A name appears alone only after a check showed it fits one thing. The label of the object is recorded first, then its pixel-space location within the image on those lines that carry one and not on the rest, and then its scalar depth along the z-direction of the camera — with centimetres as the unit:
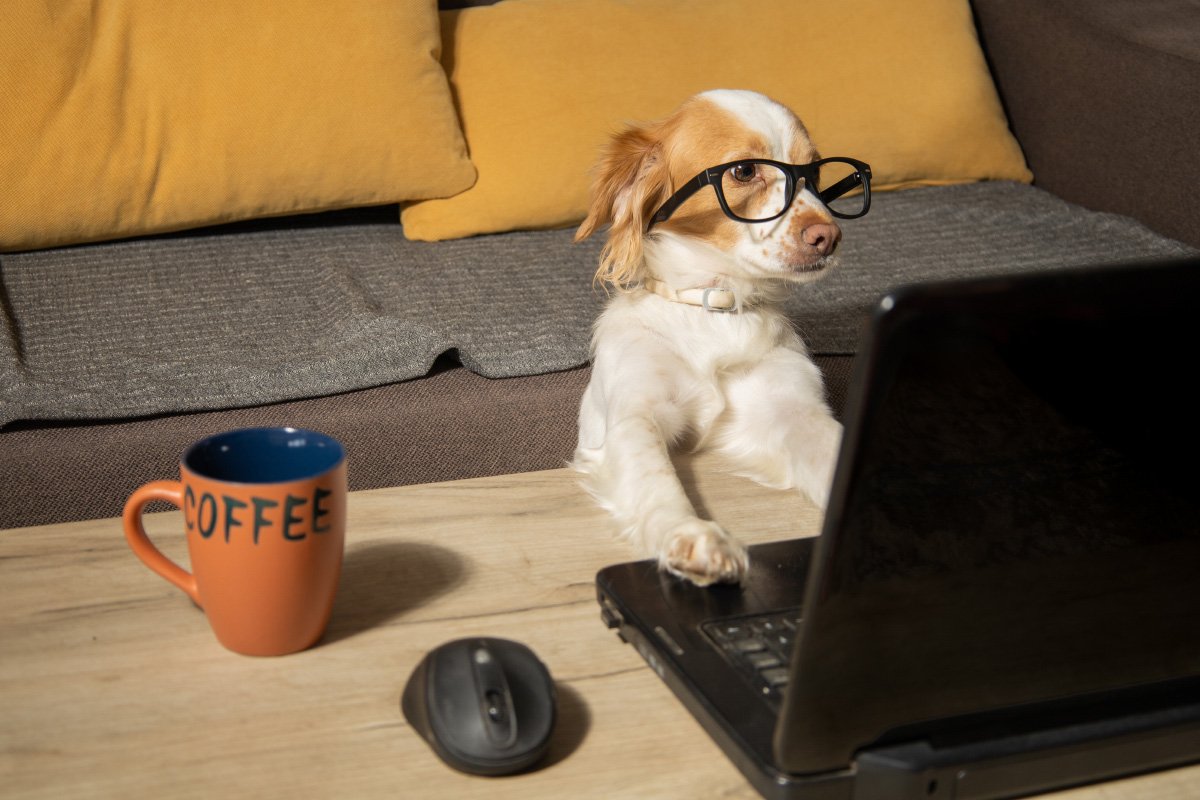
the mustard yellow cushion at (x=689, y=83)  217
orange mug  72
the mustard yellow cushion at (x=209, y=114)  190
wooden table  68
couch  153
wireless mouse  67
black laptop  55
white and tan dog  129
